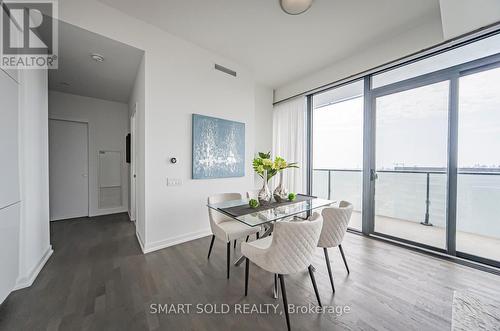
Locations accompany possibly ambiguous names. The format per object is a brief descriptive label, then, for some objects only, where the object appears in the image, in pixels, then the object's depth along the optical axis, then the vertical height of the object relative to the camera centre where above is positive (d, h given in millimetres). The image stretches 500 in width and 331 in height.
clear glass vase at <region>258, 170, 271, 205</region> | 2261 -390
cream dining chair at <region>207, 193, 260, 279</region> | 2021 -782
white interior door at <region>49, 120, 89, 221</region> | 3797 -148
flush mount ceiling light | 2055 +1878
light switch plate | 2697 -288
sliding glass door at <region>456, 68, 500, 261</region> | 2168 -1
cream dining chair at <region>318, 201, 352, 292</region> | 1762 -621
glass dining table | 1740 -522
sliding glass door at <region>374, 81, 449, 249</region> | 2520 +25
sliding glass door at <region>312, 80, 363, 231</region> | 3492 +411
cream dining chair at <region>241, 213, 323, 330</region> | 1308 -653
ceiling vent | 3181 +1739
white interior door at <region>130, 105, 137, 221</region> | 3292 -83
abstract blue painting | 2929 +283
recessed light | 2559 +1554
